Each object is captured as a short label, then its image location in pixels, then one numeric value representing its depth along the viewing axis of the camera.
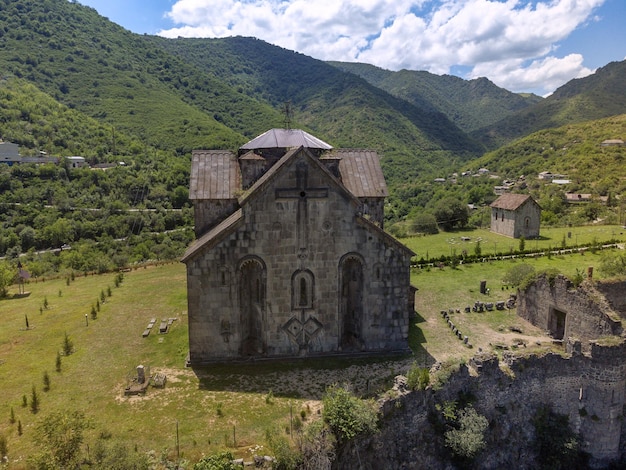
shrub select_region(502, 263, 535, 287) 24.09
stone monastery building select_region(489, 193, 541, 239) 44.06
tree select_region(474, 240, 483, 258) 36.06
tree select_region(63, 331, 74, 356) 18.59
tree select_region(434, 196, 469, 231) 52.72
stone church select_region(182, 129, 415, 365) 17.06
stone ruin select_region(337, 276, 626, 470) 15.06
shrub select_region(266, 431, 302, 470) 11.21
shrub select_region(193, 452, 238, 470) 10.59
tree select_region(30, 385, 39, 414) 14.17
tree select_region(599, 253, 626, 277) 21.64
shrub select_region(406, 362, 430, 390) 14.10
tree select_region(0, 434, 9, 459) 11.70
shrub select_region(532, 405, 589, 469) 15.83
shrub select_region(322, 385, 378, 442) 12.24
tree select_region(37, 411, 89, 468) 9.87
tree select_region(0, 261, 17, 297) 26.58
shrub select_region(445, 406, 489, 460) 14.09
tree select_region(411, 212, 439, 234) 52.22
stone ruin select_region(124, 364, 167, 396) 15.26
